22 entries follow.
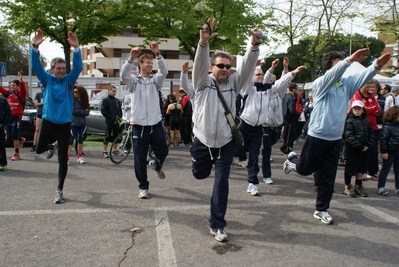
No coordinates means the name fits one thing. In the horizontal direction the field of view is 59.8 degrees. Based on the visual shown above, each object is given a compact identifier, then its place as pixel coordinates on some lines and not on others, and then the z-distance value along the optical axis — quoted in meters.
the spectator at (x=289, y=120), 9.91
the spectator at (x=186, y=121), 12.42
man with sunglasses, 3.61
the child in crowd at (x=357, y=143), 5.57
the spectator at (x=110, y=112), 9.02
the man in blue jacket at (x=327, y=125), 4.17
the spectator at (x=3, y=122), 6.98
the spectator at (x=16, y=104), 8.47
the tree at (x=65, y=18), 17.66
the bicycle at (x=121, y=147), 8.11
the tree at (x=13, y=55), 41.97
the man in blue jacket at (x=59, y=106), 4.88
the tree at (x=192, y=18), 20.22
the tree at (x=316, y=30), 22.52
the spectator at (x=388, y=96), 9.06
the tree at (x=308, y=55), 41.41
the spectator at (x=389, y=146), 5.80
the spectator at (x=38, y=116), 9.35
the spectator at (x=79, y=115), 8.19
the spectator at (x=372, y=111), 6.20
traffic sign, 12.12
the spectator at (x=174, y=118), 11.77
